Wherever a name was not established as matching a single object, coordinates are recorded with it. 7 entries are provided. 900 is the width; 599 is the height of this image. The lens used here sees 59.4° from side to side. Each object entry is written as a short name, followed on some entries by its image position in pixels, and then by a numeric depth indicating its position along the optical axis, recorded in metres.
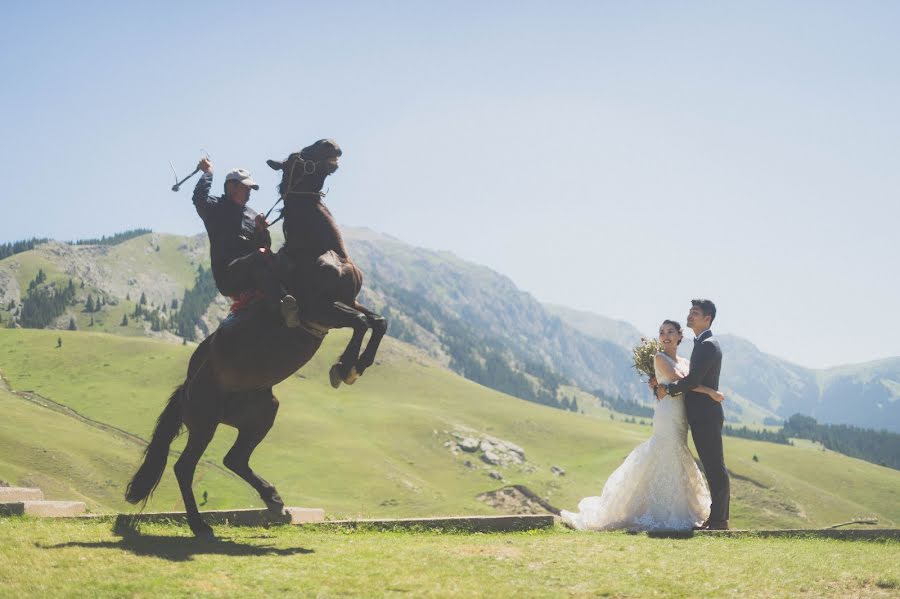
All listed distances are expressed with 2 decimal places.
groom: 12.74
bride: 12.88
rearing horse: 10.27
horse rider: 10.45
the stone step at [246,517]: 12.39
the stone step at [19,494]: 12.94
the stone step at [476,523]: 12.48
